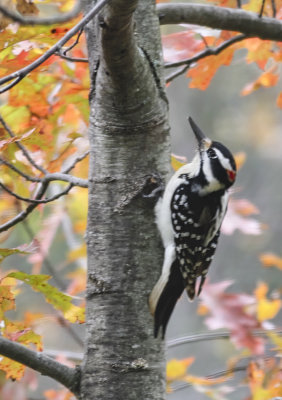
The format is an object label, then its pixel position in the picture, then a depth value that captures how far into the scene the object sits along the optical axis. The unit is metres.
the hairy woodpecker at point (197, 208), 5.30
